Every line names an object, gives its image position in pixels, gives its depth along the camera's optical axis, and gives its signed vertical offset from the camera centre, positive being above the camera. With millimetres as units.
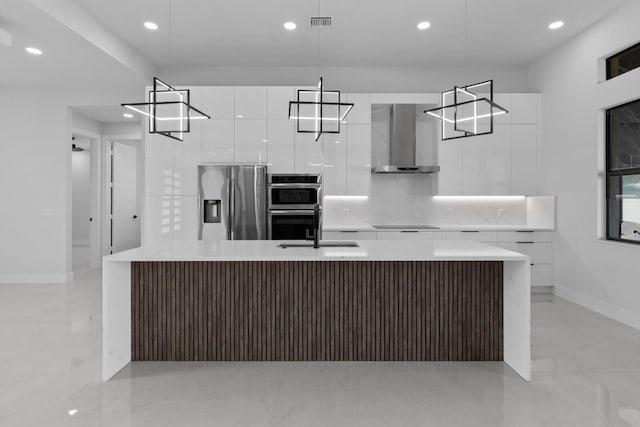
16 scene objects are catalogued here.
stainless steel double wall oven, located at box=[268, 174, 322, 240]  5406 +89
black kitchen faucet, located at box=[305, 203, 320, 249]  3145 -185
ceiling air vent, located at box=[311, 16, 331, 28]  4232 +1976
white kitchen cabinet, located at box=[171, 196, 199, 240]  5492 -74
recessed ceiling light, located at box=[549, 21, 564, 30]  4631 +2135
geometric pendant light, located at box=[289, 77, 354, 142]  5586 +1367
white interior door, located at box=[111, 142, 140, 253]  8102 +220
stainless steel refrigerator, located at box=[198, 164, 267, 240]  5383 +155
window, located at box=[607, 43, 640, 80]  4160 +1593
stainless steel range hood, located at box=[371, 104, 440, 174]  5668 +990
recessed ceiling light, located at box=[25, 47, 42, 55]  4668 +1859
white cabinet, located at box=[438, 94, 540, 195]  5695 +770
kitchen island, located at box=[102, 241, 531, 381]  3170 -788
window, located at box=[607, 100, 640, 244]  4219 +400
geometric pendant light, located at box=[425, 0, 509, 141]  5699 +1366
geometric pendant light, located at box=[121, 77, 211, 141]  5391 +1340
